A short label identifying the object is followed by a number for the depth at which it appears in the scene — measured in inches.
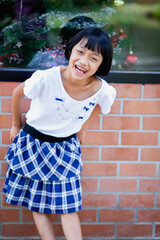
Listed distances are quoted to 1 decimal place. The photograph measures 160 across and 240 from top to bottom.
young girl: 83.9
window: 95.3
